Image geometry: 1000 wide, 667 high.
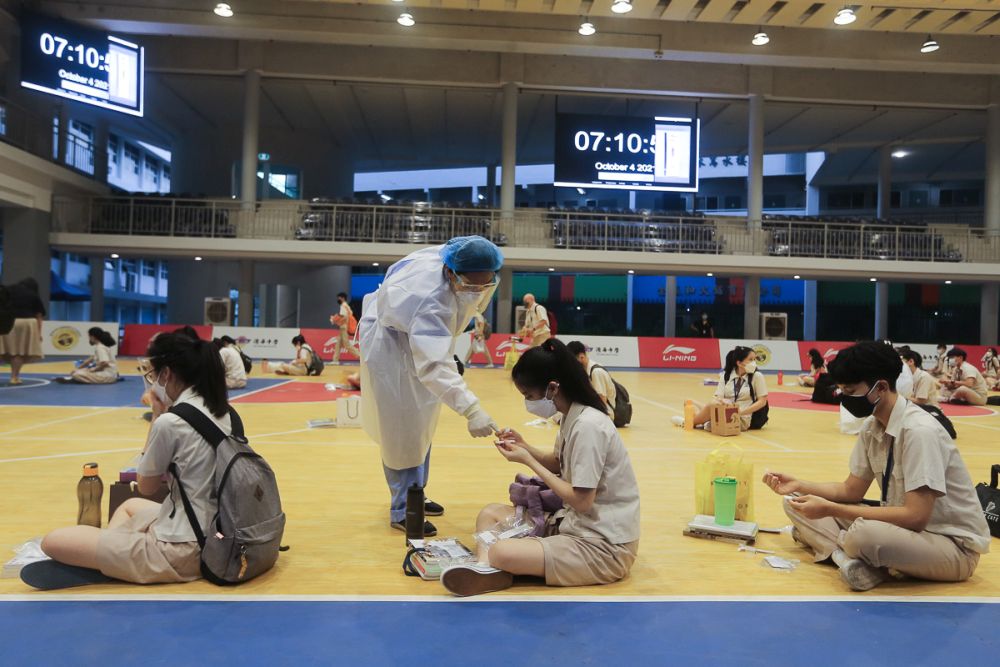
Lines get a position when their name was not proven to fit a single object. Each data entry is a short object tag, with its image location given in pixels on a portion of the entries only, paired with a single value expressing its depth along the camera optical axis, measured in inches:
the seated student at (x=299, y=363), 590.2
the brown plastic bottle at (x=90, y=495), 156.3
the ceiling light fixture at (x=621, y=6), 684.7
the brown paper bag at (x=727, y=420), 335.4
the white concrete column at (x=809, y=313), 1316.4
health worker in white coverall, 148.6
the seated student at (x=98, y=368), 482.9
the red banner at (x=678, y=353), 839.7
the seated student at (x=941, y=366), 622.2
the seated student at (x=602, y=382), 309.1
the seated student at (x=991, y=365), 639.8
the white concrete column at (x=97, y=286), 962.1
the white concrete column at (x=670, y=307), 1105.4
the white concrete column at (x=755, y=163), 927.0
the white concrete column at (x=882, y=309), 1120.8
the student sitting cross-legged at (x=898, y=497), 127.6
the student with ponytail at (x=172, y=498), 123.9
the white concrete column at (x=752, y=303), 949.2
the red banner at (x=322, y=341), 784.3
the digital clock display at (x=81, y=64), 749.3
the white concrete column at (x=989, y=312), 974.4
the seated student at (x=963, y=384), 494.6
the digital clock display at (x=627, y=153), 907.4
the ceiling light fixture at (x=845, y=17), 672.4
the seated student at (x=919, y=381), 331.9
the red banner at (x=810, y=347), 830.2
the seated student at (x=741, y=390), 344.5
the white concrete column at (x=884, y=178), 1127.6
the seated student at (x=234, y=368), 455.2
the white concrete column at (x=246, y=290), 909.2
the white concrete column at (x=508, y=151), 898.1
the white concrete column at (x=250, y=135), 875.4
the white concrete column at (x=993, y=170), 932.6
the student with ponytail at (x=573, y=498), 128.0
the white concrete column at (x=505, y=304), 916.0
